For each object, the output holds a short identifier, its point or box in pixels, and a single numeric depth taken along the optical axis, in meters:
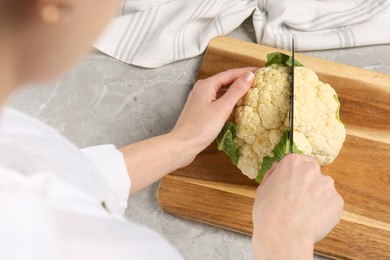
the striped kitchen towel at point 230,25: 1.10
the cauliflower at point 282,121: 0.92
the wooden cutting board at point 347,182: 0.92
